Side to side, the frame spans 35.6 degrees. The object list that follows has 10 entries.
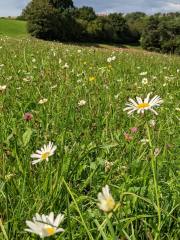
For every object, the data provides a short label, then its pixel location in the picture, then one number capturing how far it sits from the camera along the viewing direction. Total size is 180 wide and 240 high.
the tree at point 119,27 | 45.11
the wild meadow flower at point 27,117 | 1.61
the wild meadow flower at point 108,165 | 1.30
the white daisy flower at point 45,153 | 1.13
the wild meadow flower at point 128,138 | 1.51
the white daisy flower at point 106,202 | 0.60
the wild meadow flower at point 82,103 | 2.09
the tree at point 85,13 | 45.84
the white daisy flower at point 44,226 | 0.67
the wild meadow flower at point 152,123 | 1.67
